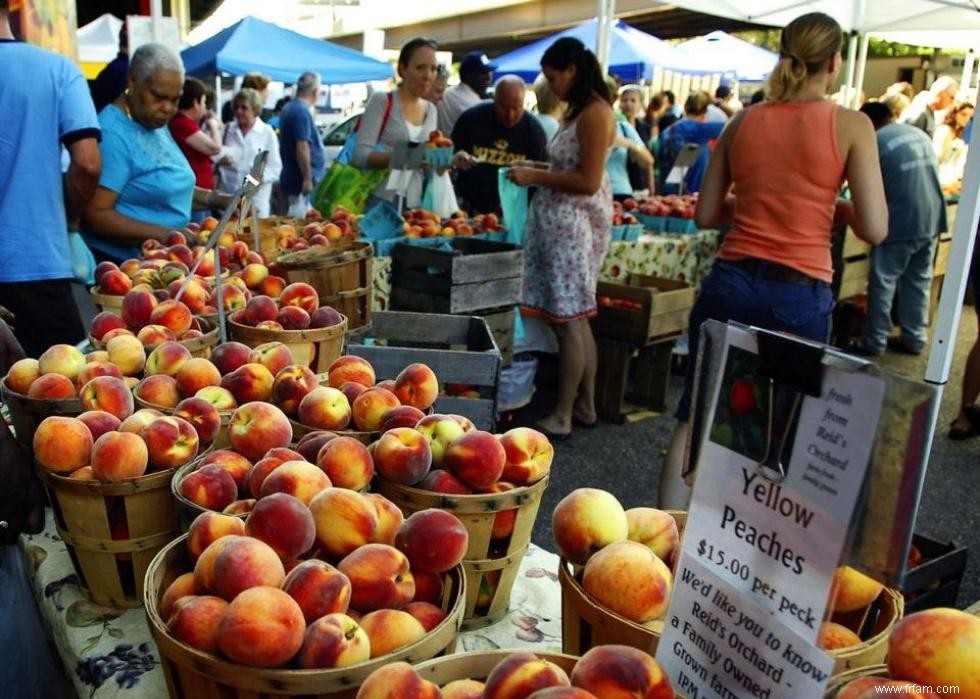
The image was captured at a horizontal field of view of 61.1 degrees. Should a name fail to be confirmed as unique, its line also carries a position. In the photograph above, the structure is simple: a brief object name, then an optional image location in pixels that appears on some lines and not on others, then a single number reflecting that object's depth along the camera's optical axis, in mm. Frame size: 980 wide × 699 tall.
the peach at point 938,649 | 847
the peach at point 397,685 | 837
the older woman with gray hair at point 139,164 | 3217
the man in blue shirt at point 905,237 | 5961
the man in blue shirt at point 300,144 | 8969
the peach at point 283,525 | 1136
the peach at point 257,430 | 1512
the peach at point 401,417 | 1543
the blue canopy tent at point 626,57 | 13273
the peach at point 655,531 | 1265
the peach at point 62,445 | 1434
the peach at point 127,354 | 1979
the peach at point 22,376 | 1819
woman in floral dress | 3855
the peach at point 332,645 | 960
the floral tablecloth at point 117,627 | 1244
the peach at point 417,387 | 1717
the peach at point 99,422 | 1513
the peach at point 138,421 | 1500
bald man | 5113
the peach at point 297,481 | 1261
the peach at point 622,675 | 836
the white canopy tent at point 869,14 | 8469
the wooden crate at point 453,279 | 3875
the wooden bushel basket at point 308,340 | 2146
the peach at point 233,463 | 1433
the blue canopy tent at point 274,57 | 10672
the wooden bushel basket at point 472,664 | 931
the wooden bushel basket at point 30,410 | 1670
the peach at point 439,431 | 1461
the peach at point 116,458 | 1373
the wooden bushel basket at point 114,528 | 1371
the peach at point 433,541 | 1147
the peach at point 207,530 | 1174
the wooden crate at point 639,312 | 4719
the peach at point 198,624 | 992
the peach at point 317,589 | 1027
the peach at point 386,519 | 1228
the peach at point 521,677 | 836
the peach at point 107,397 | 1649
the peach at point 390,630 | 1021
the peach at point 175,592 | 1104
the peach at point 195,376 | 1797
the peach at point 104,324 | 2223
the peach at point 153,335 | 2076
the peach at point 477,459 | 1358
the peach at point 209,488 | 1319
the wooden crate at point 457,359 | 2221
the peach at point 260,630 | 927
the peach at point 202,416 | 1586
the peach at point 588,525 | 1235
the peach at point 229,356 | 1920
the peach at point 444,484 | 1353
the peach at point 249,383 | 1778
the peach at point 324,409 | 1613
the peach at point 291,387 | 1697
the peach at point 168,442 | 1447
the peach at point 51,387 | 1729
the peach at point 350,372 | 1832
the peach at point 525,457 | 1438
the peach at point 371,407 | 1629
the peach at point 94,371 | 1794
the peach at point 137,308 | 2275
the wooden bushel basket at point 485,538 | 1313
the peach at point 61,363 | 1840
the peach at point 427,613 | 1074
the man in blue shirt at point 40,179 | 2844
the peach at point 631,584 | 1067
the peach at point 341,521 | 1184
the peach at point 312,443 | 1459
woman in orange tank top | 2479
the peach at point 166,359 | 1881
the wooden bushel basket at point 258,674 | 929
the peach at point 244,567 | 1037
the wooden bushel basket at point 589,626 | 1020
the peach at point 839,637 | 1024
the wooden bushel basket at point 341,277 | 2924
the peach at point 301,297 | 2467
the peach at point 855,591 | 1098
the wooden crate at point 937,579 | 1962
